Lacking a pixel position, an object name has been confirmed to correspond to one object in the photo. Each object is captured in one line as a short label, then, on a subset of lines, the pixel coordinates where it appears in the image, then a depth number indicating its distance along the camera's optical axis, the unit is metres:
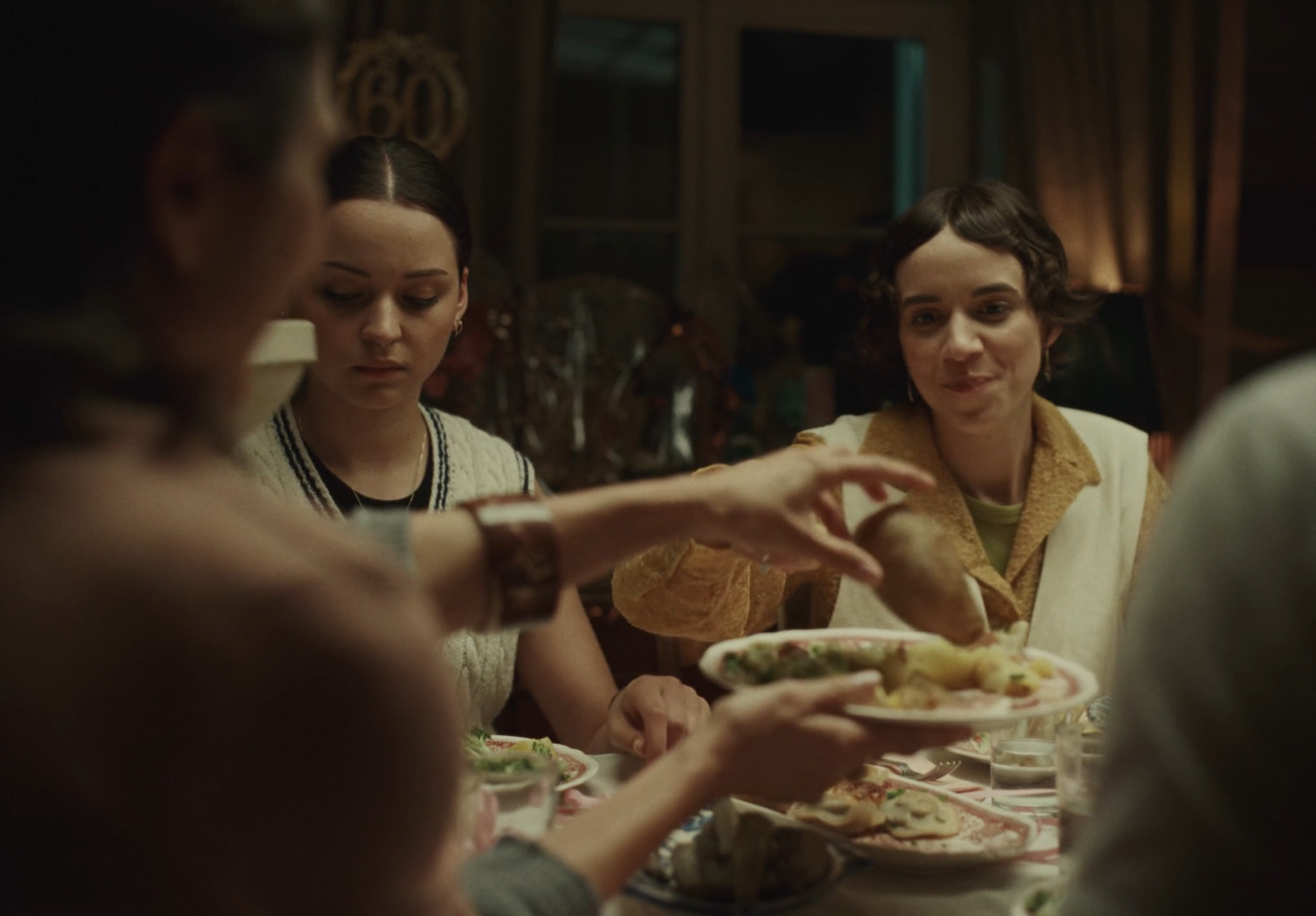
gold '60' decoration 4.39
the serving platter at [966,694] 1.19
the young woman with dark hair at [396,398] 2.10
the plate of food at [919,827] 1.33
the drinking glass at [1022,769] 1.64
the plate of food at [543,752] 1.59
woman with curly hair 2.32
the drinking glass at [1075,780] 1.32
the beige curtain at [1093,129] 4.90
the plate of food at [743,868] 1.17
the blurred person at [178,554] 0.71
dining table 1.27
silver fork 1.71
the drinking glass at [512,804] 1.10
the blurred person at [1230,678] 0.75
